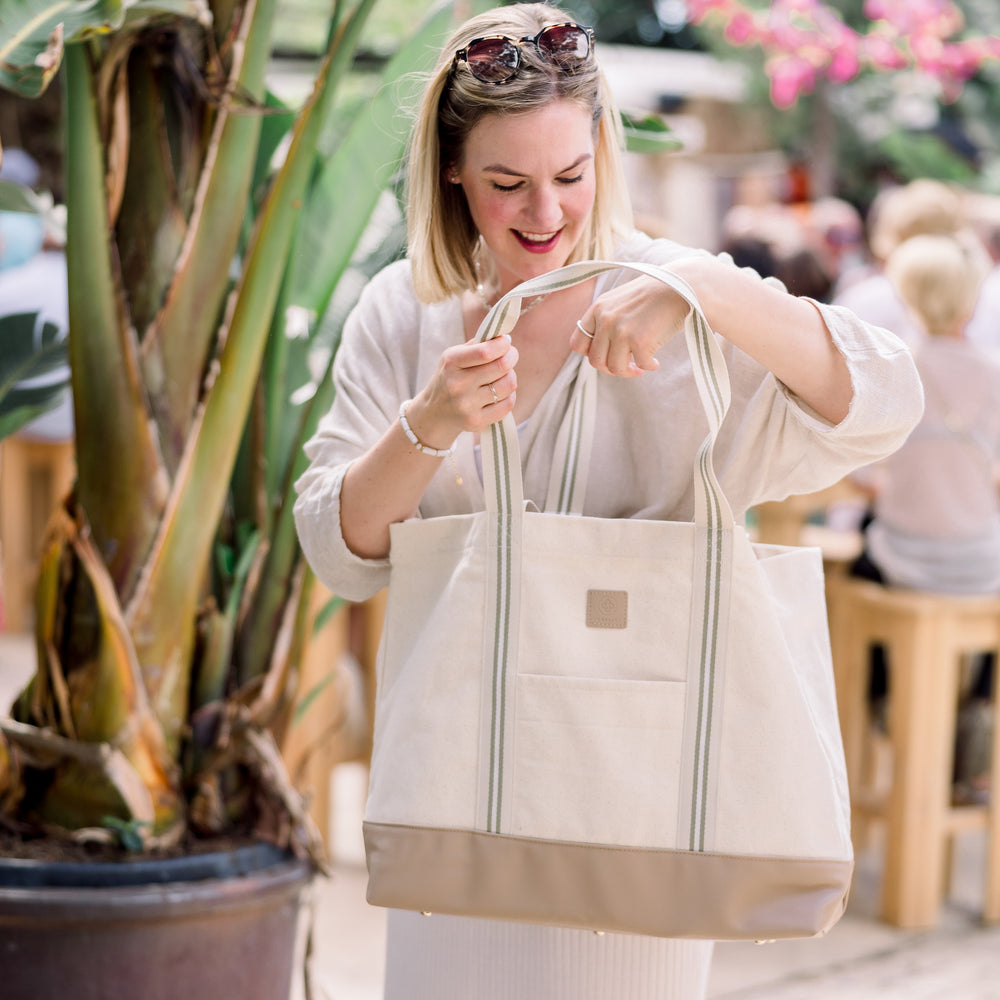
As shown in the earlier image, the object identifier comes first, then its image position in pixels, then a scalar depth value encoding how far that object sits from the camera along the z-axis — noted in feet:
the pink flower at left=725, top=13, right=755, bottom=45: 19.36
